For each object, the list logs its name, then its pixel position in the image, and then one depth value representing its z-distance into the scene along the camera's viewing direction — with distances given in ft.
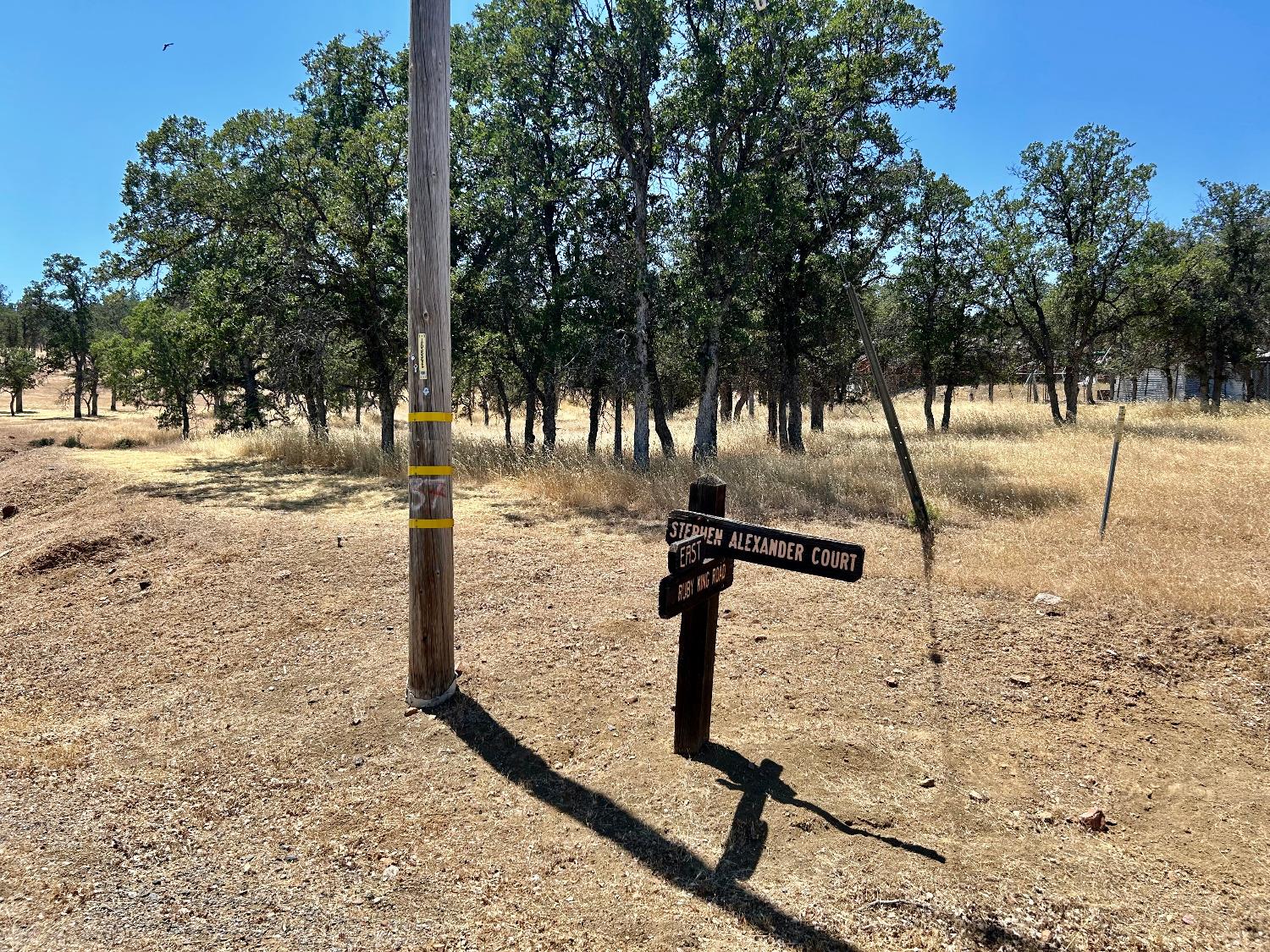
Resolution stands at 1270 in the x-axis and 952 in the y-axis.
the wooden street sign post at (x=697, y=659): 11.84
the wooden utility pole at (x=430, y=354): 13.48
